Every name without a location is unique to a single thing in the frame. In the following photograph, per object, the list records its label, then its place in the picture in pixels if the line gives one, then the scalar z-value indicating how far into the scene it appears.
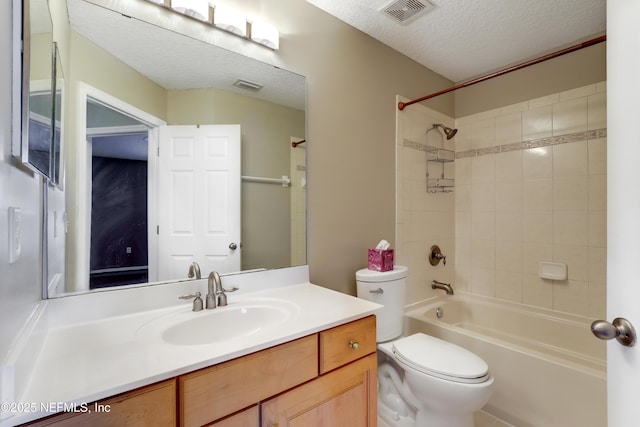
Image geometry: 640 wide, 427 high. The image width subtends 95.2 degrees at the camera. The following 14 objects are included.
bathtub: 1.44
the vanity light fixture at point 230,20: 1.31
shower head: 2.40
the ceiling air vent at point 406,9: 1.61
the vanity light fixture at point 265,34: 1.41
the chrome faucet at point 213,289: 1.14
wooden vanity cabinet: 0.65
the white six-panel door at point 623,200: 0.64
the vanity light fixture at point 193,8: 1.21
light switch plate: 0.58
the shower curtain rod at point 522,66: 1.33
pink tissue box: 1.71
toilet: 1.30
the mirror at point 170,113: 1.03
